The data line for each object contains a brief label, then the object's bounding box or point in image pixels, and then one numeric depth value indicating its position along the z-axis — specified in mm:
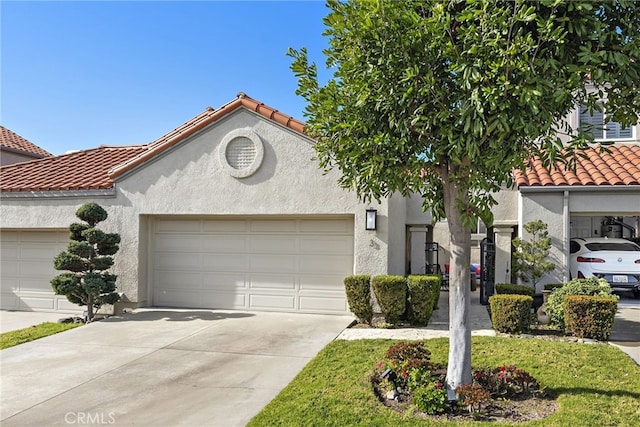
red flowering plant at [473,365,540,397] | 5281
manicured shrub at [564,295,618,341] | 7863
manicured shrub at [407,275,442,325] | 9141
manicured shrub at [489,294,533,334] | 8305
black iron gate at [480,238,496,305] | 12477
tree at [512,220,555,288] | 10680
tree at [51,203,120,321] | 10289
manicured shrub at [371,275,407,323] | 9156
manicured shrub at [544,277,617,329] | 8664
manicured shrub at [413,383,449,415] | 4816
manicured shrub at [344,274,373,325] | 9359
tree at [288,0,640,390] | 3984
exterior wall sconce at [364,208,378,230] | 10016
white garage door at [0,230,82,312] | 12125
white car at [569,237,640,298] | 11719
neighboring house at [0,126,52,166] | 18359
